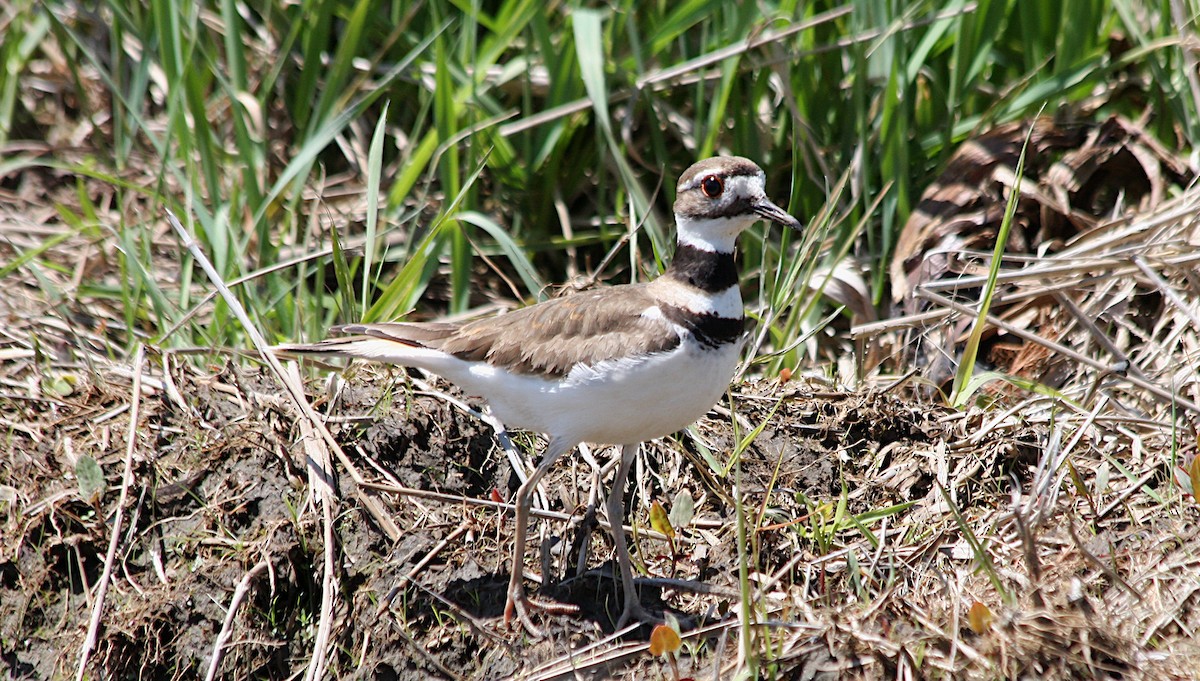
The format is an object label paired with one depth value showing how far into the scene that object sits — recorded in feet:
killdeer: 23.31
